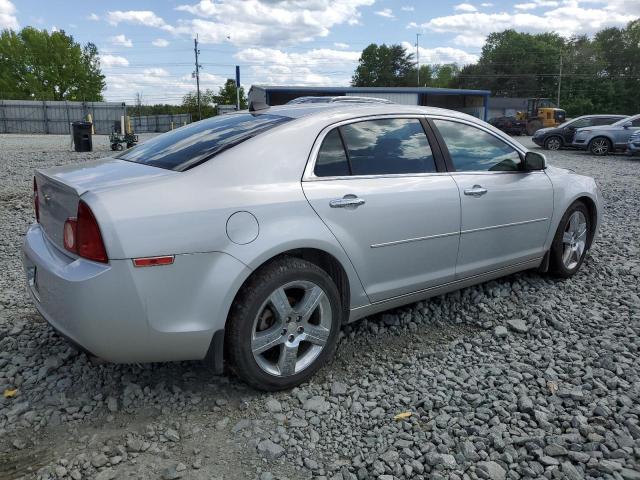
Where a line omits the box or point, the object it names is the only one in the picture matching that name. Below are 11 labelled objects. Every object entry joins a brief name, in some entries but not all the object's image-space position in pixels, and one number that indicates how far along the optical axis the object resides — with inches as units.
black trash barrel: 755.4
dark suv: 858.9
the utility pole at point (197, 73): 2320.1
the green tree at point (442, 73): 4763.8
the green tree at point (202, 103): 2532.0
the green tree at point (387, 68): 3791.8
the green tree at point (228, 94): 2536.9
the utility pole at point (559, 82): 3235.5
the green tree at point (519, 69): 3612.2
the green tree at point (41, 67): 2797.7
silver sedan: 101.0
